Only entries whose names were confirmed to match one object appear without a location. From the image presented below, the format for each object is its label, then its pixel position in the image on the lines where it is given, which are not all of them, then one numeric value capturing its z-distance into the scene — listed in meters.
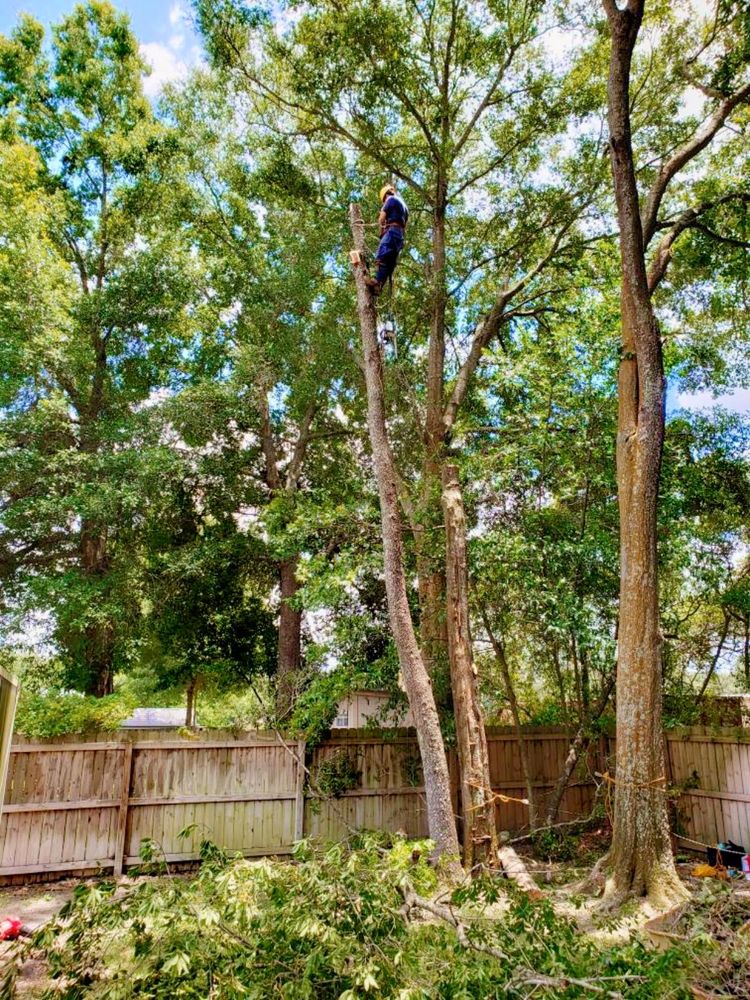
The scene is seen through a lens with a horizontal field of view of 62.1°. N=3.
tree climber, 5.86
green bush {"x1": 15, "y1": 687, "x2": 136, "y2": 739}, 6.65
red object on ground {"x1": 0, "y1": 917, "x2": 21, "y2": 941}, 4.09
